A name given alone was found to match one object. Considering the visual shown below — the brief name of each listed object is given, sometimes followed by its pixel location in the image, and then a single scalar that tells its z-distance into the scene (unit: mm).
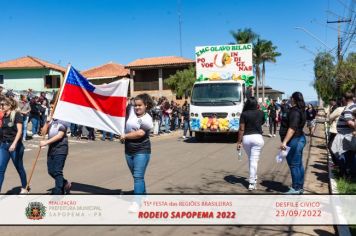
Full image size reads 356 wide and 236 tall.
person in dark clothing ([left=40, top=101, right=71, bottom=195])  6594
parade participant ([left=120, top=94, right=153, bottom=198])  6152
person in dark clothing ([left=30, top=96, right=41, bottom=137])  17453
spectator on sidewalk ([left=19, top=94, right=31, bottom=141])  15959
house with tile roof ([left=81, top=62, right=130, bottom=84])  55950
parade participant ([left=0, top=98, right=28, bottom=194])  6918
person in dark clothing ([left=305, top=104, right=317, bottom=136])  16492
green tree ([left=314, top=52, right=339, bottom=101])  40531
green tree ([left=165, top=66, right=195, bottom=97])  44125
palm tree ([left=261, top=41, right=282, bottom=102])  60653
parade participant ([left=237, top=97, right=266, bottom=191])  7914
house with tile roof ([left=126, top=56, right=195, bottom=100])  50844
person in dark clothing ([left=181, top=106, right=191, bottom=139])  18922
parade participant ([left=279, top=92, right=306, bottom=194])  7234
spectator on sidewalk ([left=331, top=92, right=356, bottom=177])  7469
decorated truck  15875
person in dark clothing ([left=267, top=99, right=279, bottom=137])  19484
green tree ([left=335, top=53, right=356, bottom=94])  18664
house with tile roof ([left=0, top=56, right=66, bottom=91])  49688
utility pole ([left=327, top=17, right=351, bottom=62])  24578
